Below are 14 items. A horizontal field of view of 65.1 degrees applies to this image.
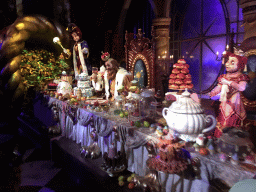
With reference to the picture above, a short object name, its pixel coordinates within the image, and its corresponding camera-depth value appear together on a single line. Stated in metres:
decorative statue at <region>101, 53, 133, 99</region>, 2.95
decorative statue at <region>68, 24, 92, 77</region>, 4.11
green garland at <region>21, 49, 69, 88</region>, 5.81
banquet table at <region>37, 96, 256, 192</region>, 1.38
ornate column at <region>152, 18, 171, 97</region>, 6.36
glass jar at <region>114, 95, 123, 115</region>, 2.62
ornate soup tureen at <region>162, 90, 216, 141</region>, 1.57
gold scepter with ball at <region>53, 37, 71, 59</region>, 4.52
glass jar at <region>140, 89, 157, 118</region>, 2.44
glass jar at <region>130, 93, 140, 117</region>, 2.45
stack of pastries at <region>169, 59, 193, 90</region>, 2.85
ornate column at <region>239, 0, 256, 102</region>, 3.48
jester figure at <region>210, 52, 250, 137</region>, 1.94
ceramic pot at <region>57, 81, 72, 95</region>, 3.96
